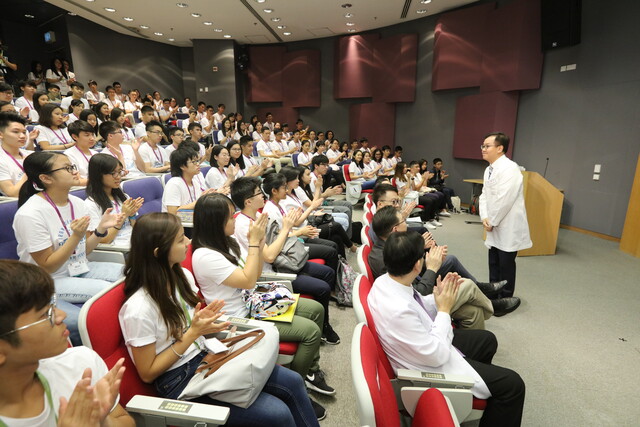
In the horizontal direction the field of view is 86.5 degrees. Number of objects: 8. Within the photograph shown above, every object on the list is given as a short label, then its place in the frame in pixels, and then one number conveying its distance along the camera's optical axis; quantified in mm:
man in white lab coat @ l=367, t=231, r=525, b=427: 1485
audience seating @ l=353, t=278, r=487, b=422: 1406
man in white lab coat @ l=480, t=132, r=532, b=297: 3123
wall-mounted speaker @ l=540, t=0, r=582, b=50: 5312
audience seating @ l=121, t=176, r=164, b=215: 3062
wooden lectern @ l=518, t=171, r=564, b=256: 4406
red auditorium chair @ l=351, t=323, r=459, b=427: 1046
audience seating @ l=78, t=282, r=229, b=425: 1151
